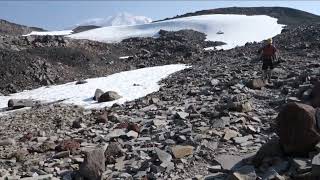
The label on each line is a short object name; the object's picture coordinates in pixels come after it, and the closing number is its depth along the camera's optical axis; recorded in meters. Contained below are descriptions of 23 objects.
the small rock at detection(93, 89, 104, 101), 10.58
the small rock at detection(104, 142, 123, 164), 5.93
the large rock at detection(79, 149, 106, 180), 5.34
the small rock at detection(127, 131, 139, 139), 6.88
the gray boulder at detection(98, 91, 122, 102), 10.34
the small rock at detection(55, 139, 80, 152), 6.47
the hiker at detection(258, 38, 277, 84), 9.51
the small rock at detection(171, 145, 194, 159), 5.61
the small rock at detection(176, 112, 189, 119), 7.45
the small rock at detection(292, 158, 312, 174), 4.47
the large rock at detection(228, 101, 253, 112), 7.33
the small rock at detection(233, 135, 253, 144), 6.00
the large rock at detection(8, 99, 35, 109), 10.59
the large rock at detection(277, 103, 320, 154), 4.83
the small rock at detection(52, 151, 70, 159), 6.22
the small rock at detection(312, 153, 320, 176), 4.22
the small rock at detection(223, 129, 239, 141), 6.12
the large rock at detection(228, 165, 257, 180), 4.56
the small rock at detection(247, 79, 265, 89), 9.16
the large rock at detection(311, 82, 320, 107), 6.37
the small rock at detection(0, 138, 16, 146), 6.99
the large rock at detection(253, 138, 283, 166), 5.06
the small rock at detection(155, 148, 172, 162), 5.53
